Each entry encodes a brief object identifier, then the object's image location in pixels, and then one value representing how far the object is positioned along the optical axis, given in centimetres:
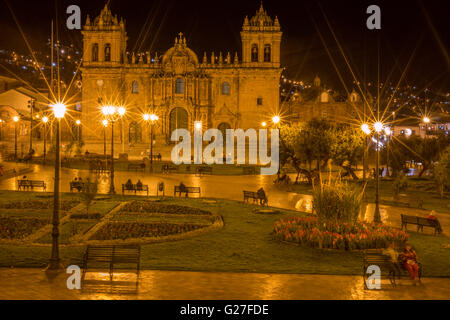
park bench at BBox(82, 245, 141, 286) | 1045
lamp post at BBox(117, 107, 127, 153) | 5339
